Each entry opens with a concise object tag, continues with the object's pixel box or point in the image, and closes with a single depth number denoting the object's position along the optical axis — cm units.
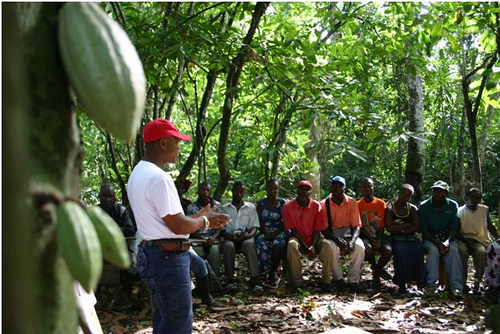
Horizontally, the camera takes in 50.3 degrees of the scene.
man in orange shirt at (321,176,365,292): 559
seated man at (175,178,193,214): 553
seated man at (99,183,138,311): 481
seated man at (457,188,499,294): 541
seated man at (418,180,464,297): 533
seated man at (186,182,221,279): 545
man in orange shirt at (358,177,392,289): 563
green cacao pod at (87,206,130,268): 59
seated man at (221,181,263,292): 551
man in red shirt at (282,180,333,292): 568
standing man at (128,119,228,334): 246
